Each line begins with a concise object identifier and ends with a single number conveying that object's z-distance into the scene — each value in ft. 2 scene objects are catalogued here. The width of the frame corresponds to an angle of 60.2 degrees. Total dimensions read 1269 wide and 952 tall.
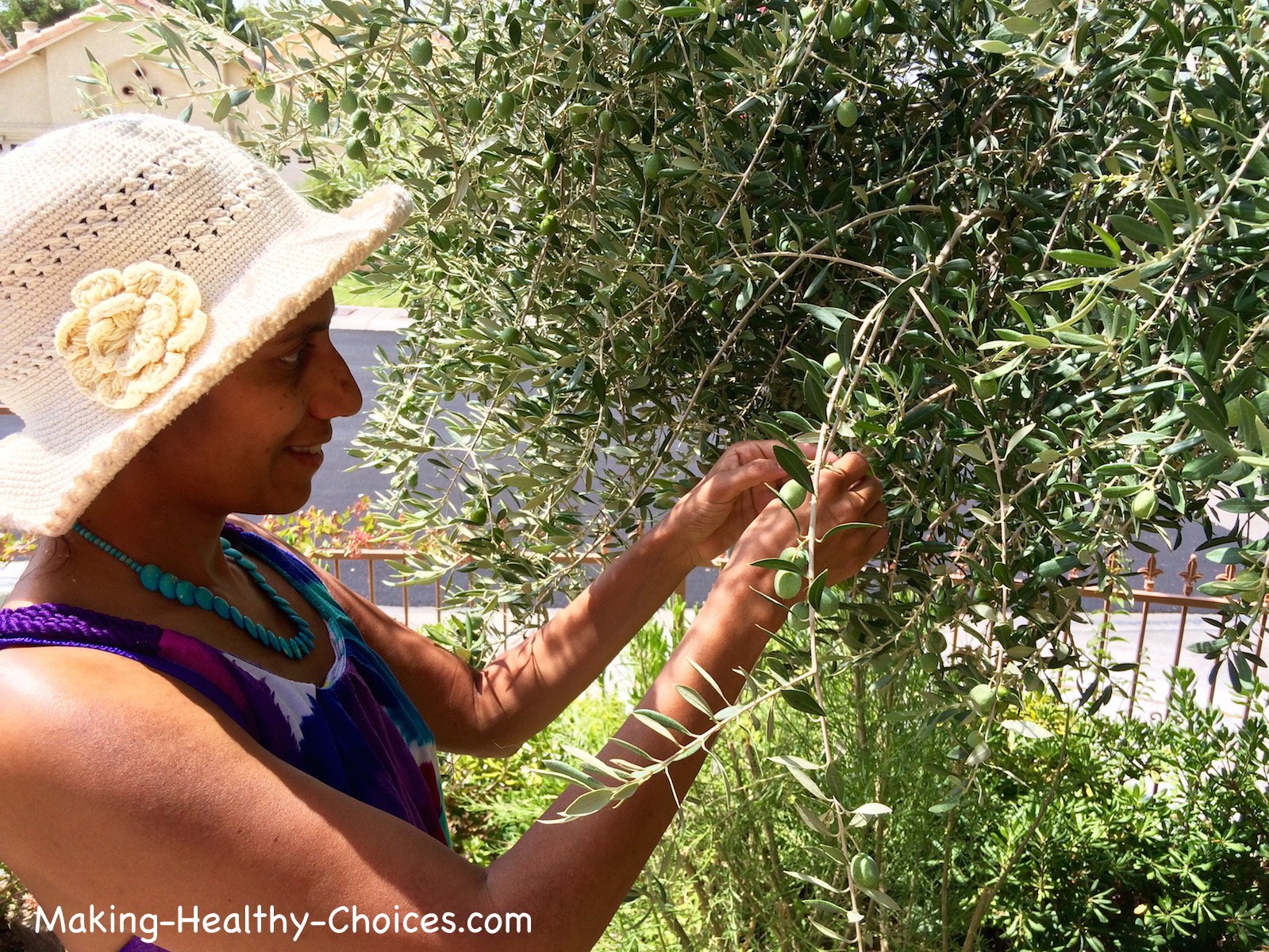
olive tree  2.57
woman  2.83
